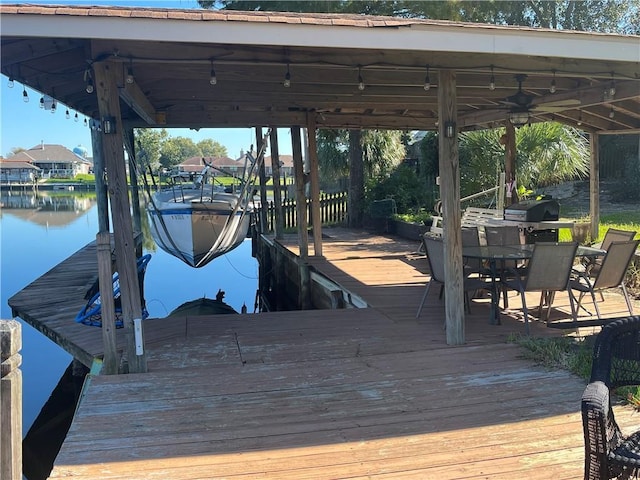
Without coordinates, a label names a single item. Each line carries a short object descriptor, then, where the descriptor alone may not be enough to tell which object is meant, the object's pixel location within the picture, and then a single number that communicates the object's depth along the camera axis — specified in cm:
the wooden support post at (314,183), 799
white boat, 1009
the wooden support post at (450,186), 425
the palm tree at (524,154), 1145
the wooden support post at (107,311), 386
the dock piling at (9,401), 171
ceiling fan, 625
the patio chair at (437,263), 494
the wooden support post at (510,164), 805
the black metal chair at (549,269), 461
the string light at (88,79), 413
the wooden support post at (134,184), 859
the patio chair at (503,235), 612
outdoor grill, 729
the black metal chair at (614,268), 474
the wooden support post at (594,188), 822
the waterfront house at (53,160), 7344
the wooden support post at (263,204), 1299
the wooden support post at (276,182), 1054
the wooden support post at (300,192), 846
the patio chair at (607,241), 555
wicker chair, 188
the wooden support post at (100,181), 891
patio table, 481
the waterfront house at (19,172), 6481
